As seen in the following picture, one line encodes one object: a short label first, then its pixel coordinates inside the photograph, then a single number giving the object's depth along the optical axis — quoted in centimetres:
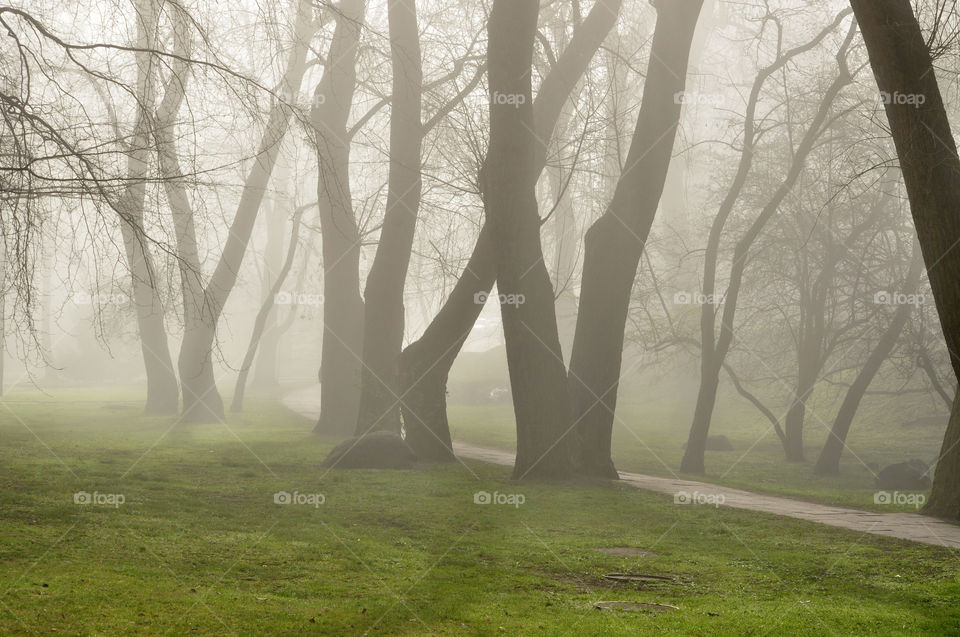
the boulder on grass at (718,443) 2869
